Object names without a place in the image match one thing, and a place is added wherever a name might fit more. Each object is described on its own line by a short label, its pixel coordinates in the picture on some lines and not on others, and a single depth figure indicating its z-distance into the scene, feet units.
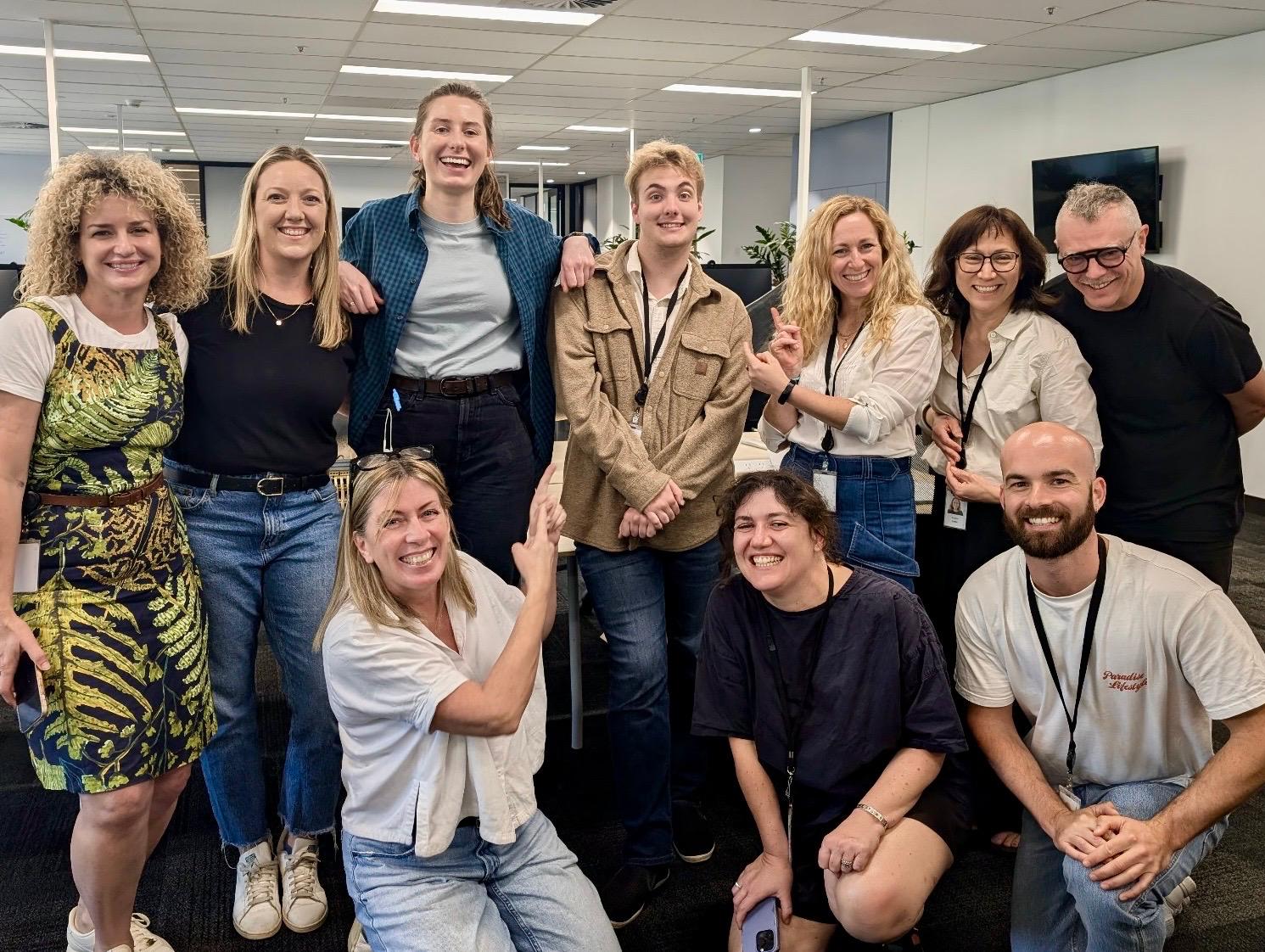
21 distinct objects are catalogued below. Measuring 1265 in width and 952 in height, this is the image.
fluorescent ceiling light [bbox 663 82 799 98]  29.22
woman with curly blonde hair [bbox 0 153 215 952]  5.60
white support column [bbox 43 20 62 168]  22.03
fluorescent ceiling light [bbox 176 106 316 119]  34.12
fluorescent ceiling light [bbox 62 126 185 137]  38.73
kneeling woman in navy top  6.21
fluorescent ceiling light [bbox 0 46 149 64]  24.62
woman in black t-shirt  6.48
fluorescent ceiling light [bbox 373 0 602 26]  19.90
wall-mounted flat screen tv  22.91
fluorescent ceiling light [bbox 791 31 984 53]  22.40
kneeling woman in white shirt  5.51
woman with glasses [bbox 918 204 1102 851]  7.45
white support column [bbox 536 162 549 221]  53.11
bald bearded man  5.74
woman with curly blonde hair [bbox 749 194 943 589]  7.29
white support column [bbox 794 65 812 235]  26.86
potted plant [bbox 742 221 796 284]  25.00
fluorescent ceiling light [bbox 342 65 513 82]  26.37
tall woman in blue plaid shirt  7.11
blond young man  7.20
